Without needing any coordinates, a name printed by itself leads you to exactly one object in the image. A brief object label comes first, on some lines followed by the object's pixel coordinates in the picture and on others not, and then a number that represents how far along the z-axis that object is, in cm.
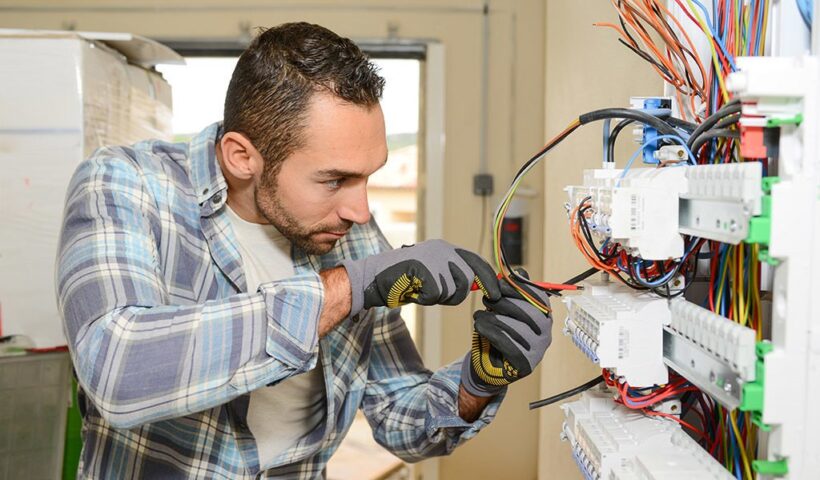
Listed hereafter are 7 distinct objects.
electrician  93
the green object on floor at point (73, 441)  183
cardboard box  178
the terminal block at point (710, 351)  67
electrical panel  64
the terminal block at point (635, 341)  87
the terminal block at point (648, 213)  80
